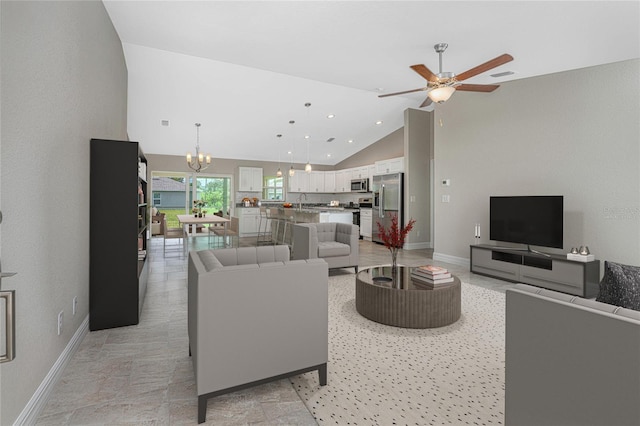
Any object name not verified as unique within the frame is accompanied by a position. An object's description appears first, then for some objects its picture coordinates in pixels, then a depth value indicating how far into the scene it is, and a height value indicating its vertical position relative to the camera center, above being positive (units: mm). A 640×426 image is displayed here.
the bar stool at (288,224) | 7445 -390
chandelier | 6573 +1263
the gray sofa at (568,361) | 927 -500
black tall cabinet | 2740 -238
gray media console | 3746 -784
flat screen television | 4105 -145
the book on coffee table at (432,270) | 3035 -595
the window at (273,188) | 10539 +660
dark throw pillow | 1495 -369
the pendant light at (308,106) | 6805 +2215
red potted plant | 3156 -292
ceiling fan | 3058 +1333
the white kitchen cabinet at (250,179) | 9867 +911
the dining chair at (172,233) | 6535 -527
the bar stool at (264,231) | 8540 -707
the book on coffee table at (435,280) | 2998 -684
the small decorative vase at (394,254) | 3341 -485
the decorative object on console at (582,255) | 3775 -550
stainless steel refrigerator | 7719 +230
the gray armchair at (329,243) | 4578 -532
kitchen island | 7227 -231
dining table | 6109 -248
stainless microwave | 9383 +697
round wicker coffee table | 2805 -857
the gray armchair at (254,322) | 1608 -622
